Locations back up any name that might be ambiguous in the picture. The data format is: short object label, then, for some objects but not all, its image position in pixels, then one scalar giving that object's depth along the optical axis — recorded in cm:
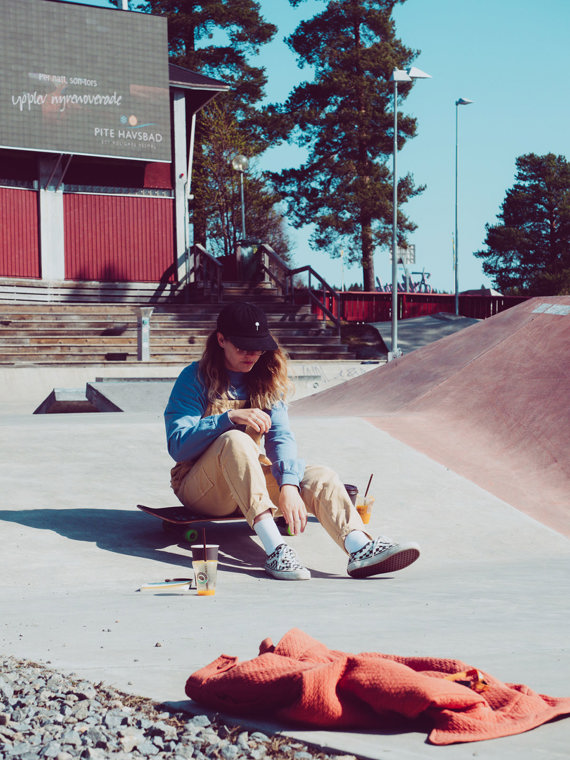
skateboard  452
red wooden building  2314
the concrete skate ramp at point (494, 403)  668
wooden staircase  1872
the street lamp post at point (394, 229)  2312
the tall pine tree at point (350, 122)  3600
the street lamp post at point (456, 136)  3516
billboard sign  2258
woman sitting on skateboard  415
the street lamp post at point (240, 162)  2634
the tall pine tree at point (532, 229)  5441
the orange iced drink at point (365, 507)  524
